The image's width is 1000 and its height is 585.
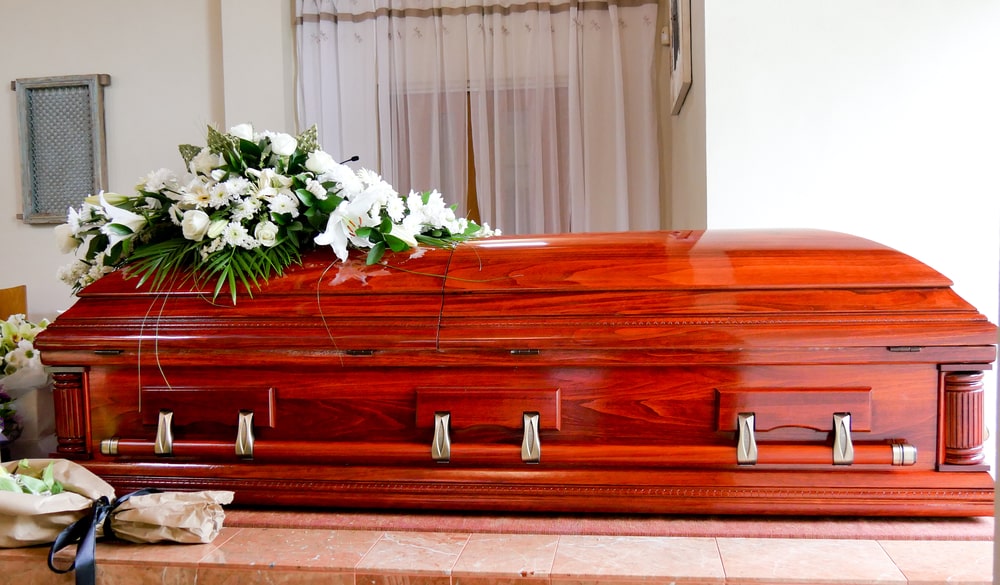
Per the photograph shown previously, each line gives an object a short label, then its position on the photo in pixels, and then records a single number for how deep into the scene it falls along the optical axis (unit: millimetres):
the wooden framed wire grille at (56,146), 4852
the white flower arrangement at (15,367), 1646
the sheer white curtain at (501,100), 4516
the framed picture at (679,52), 3084
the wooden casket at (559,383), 1233
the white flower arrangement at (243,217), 1425
